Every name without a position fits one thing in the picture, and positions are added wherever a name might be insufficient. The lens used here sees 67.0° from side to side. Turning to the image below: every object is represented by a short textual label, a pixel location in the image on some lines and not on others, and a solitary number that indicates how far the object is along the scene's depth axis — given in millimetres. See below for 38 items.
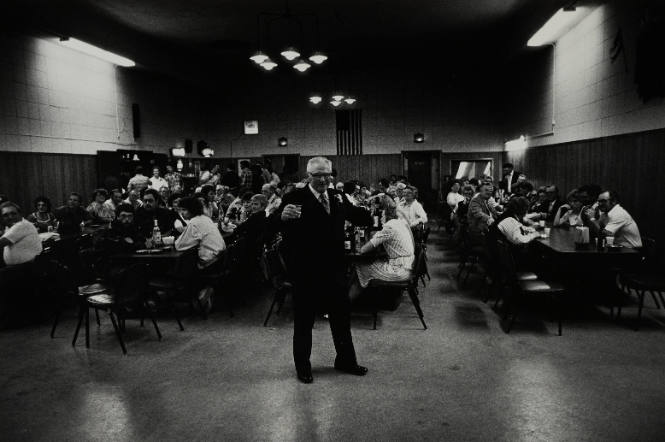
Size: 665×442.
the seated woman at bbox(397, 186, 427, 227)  7775
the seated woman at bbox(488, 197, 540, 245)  5455
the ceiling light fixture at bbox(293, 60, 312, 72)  9889
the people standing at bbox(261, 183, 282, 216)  8683
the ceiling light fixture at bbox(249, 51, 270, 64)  8914
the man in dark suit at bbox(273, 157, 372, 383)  3719
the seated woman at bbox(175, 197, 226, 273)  5453
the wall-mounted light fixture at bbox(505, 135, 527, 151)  14059
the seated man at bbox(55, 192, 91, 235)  7180
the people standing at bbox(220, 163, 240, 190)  12266
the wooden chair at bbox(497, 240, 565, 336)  4738
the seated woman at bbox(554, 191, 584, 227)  6984
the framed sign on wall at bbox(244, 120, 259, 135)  18234
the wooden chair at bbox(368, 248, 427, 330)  4973
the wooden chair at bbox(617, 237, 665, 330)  4758
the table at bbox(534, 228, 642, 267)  4996
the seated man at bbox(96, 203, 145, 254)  5453
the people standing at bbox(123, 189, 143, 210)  8539
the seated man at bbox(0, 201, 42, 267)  5328
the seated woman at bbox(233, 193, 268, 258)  5312
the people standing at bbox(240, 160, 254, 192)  11225
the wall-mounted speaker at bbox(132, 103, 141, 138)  13266
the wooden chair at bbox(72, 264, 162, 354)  4473
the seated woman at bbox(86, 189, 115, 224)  8289
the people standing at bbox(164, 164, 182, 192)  11960
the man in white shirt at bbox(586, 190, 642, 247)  5637
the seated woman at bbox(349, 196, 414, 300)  5043
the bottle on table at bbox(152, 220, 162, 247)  5684
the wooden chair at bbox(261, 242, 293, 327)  5156
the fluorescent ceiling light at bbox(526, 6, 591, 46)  8961
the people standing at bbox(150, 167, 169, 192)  11966
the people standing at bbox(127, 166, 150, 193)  9329
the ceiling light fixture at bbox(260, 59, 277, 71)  9305
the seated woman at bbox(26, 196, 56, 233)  7289
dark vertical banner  17922
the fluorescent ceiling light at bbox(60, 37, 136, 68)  10062
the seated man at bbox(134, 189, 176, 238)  6766
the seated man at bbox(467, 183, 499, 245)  6820
